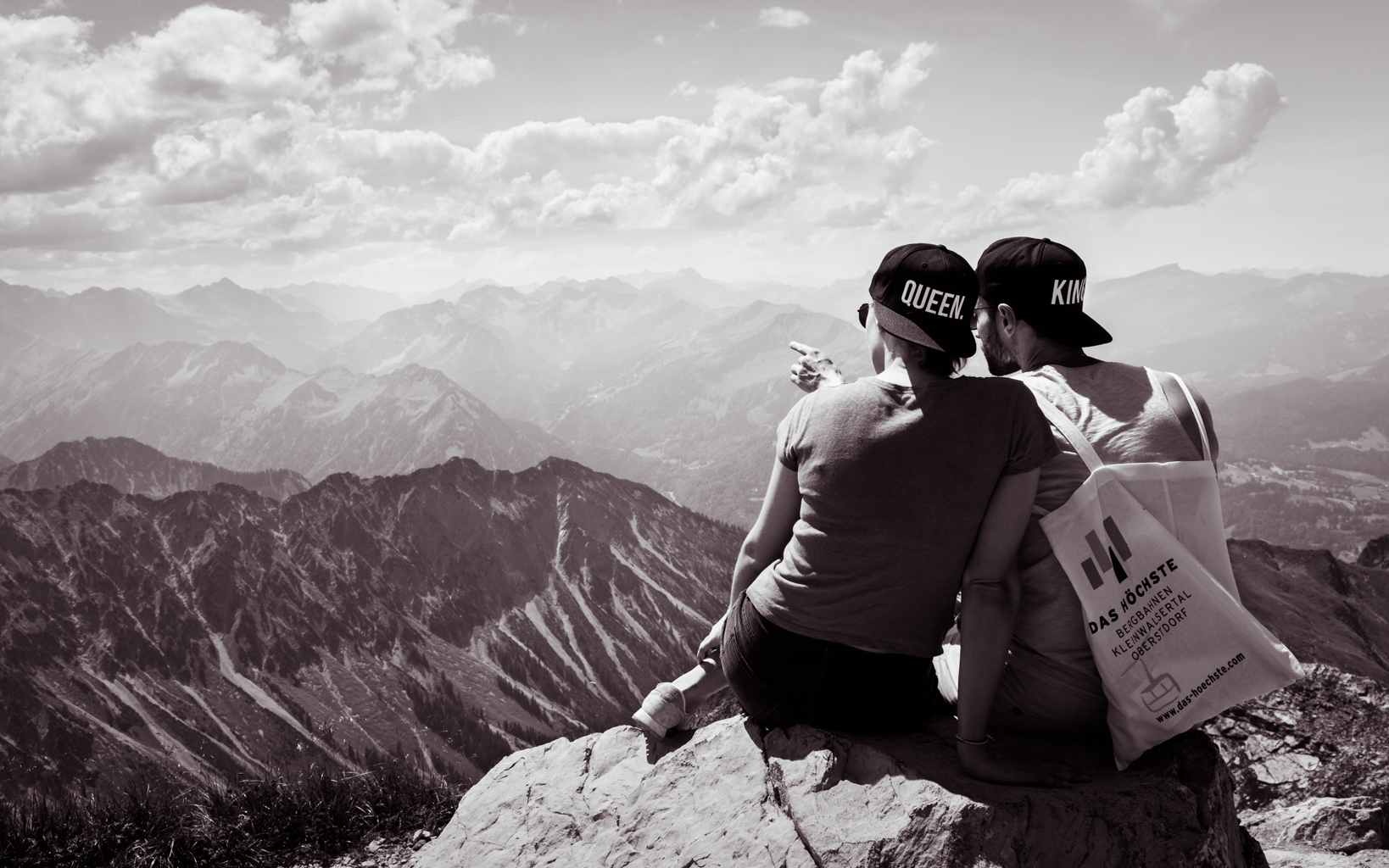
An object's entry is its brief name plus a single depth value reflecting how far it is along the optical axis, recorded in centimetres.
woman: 465
